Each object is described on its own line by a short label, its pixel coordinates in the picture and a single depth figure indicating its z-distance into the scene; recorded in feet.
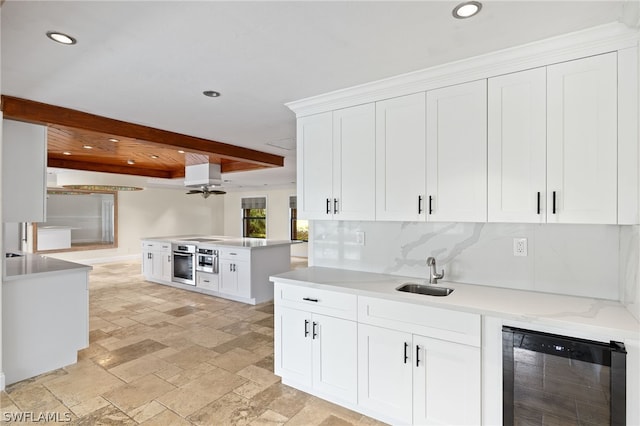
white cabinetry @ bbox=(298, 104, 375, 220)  9.05
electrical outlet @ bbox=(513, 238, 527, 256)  7.78
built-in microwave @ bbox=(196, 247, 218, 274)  19.27
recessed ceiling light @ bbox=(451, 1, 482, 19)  5.28
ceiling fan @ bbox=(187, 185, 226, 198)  21.16
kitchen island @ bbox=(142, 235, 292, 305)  17.87
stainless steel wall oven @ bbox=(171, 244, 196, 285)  20.43
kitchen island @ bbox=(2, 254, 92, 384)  9.47
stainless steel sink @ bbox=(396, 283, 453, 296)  8.19
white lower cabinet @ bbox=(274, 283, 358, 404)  8.02
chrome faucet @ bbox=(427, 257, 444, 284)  8.32
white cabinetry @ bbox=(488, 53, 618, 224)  6.27
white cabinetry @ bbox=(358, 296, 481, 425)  6.54
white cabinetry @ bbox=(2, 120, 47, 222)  9.50
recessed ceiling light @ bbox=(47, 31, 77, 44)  6.08
